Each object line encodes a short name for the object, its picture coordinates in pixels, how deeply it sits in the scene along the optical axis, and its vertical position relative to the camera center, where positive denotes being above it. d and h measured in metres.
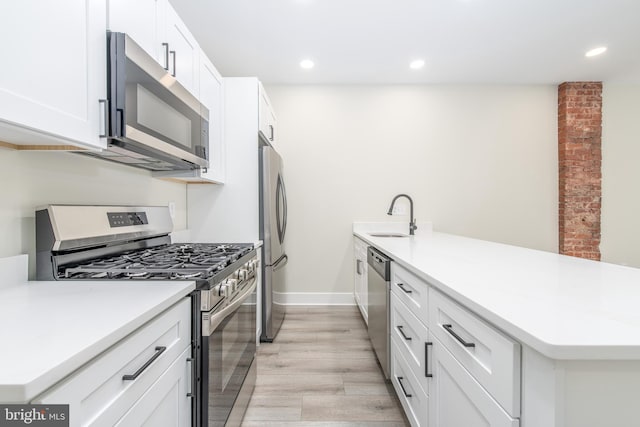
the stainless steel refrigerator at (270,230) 2.44 -0.15
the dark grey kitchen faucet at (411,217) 3.19 -0.05
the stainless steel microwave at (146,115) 1.11 +0.43
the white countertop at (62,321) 0.47 -0.25
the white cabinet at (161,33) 1.18 +0.84
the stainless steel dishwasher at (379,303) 1.83 -0.61
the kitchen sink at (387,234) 3.29 -0.24
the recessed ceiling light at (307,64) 3.05 +1.53
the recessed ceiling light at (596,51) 2.88 +1.58
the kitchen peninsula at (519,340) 0.58 -0.31
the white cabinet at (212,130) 1.98 +0.63
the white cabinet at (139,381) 0.57 -0.39
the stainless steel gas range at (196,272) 1.05 -0.23
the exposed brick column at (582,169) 3.52 +0.52
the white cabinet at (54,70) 0.78 +0.42
